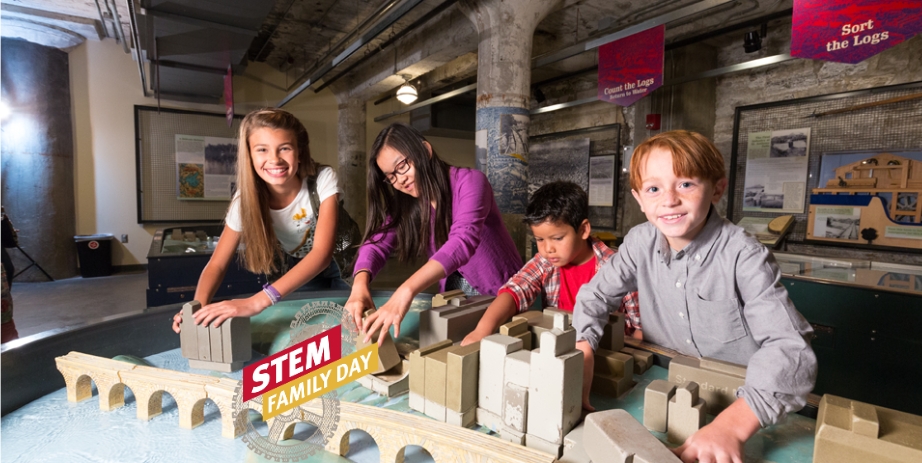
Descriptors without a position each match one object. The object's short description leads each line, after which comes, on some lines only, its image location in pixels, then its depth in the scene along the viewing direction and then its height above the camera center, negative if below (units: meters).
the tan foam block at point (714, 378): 0.87 -0.34
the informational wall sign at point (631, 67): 3.48 +1.08
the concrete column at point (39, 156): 5.81 +0.40
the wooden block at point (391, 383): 0.99 -0.41
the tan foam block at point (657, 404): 0.79 -0.35
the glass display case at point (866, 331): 2.26 -0.64
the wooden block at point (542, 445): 0.75 -0.40
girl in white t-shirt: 1.47 -0.06
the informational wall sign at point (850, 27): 2.10 +0.87
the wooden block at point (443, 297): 1.31 -0.29
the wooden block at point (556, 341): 0.71 -0.22
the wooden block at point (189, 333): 1.20 -0.37
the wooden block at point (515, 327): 0.95 -0.27
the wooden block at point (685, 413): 0.75 -0.34
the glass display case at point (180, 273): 3.82 -0.72
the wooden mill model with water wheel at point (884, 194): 3.98 +0.13
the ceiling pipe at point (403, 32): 4.31 +1.95
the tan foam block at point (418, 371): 0.89 -0.34
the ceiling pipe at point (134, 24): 3.18 +1.28
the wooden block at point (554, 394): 0.73 -0.31
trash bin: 6.43 -0.93
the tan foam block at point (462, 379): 0.82 -0.33
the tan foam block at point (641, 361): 1.12 -0.39
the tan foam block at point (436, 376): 0.85 -0.34
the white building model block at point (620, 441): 0.60 -0.33
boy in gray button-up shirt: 0.78 -0.21
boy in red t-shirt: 1.64 -0.19
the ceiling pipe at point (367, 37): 3.75 +1.51
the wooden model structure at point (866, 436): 0.62 -0.32
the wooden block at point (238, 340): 1.18 -0.39
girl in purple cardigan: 1.55 -0.08
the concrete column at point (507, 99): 3.99 +0.87
